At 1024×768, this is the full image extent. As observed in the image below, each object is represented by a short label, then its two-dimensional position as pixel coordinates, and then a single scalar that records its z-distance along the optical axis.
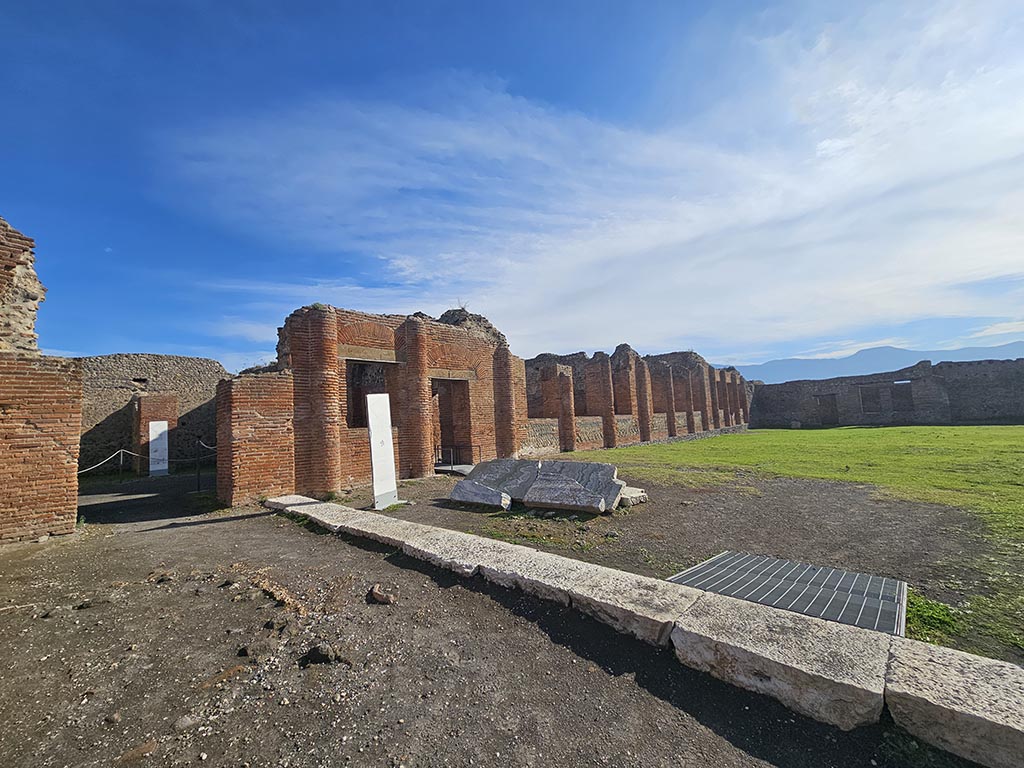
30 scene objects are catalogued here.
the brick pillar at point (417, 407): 11.53
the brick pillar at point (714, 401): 33.12
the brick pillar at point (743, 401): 39.19
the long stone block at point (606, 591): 2.97
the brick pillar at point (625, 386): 23.27
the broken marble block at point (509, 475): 8.00
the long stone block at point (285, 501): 7.66
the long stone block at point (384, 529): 5.22
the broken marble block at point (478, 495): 7.64
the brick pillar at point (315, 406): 9.20
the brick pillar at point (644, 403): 23.61
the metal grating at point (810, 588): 3.17
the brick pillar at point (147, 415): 15.76
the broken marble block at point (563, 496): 6.89
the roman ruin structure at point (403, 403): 8.51
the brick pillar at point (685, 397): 28.83
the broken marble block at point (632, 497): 7.41
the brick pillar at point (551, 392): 19.04
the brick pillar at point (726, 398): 35.66
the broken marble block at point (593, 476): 7.05
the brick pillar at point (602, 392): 21.03
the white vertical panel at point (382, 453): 8.05
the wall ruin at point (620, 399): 18.59
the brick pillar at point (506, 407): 14.48
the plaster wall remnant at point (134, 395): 17.02
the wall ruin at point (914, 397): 30.83
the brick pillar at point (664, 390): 27.09
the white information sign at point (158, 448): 15.06
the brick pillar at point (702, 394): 30.94
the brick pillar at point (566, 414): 18.41
